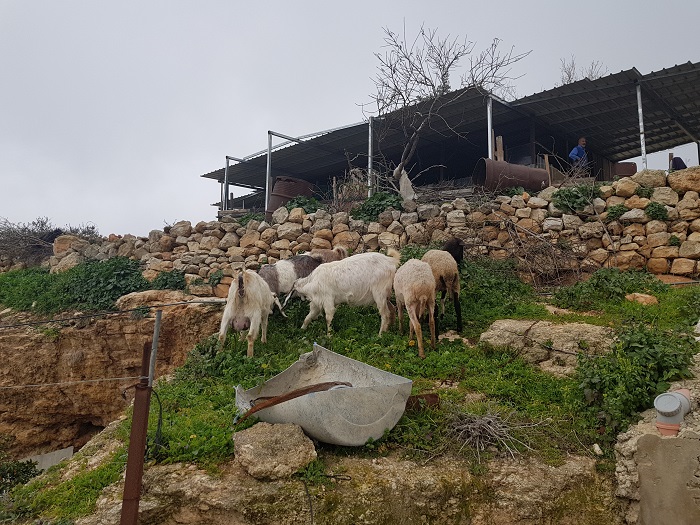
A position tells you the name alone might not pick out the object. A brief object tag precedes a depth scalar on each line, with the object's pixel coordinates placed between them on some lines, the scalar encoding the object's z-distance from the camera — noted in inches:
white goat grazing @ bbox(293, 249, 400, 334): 314.8
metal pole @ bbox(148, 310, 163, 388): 156.6
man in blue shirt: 479.2
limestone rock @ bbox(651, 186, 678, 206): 393.1
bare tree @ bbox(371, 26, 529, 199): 532.1
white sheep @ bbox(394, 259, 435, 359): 265.4
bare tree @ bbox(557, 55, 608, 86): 976.1
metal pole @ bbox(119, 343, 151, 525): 141.3
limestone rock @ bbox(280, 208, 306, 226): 494.6
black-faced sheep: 306.5
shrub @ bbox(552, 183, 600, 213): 421.1
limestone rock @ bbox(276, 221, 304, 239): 486.9
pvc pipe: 158.9
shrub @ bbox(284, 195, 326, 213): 515.2
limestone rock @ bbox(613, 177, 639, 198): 407.5
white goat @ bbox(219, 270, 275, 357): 306.2
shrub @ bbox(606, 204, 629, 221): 405.1
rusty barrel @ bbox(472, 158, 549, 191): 452.4
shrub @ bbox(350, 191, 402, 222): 475.6
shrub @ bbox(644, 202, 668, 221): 389.4
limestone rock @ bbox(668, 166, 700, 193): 386.3
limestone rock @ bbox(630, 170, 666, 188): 403.5
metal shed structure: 490.9
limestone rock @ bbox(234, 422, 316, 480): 158.1
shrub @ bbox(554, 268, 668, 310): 326.0
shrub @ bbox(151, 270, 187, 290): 481.1
